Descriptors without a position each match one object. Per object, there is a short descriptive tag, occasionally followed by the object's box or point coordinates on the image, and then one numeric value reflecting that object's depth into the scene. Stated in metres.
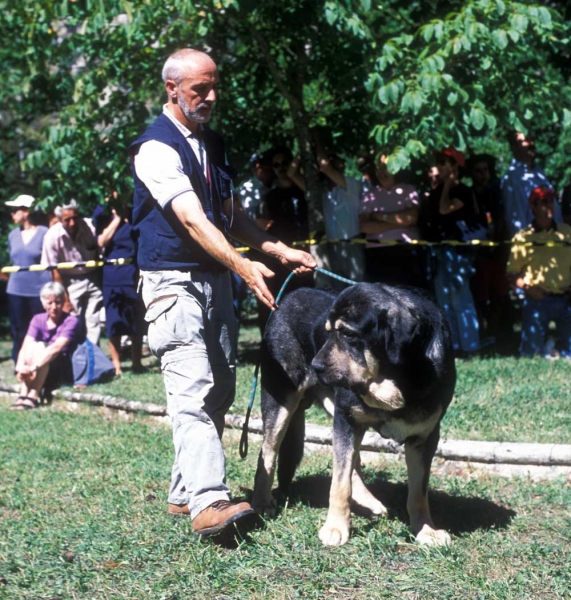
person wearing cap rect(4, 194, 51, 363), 10.95
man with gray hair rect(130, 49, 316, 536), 4.52
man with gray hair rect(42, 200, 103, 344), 10.81
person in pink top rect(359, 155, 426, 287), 9.58
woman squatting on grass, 9.62
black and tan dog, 4.30
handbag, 9.98
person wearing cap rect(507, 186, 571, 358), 9.49
